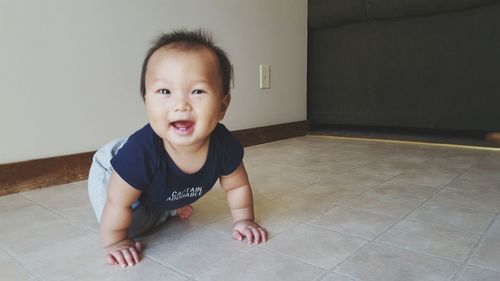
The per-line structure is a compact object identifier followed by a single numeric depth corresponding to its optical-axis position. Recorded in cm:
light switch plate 157
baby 49
